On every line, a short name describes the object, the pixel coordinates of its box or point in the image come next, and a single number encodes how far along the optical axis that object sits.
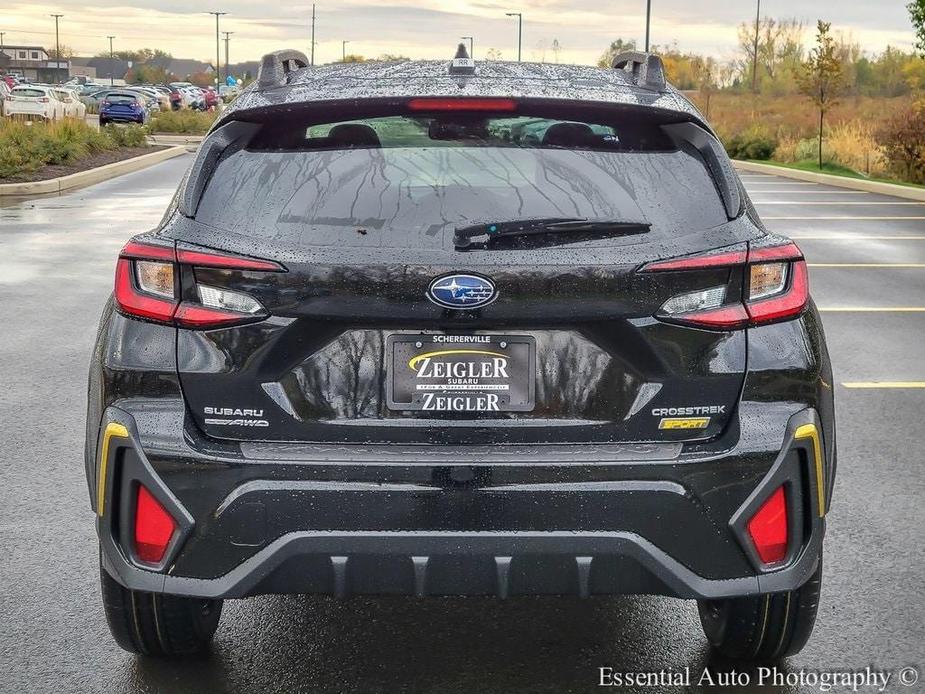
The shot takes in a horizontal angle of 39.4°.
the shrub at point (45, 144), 25.44
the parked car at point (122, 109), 55.00
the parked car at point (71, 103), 51.22
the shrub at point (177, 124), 52.98
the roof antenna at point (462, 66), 3.84
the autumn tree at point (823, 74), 36.06
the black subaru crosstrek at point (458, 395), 3.15
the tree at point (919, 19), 26.75
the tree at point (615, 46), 111.34
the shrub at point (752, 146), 42.34
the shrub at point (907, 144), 28.50
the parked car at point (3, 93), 47.19
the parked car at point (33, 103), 47.25
